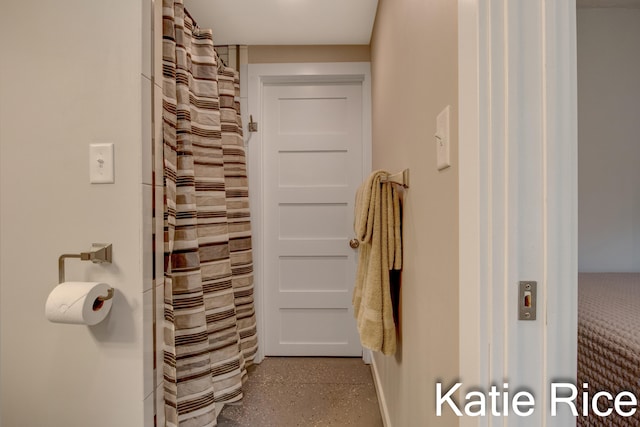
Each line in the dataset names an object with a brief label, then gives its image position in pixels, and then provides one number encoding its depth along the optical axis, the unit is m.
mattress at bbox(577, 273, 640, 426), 0.86
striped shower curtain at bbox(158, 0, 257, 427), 1.25
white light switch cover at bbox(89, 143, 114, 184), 0.90
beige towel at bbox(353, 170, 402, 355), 1.12
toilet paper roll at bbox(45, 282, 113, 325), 0.80
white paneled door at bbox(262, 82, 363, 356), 2.21
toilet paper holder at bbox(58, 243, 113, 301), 0.86
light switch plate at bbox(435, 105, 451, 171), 0.65
